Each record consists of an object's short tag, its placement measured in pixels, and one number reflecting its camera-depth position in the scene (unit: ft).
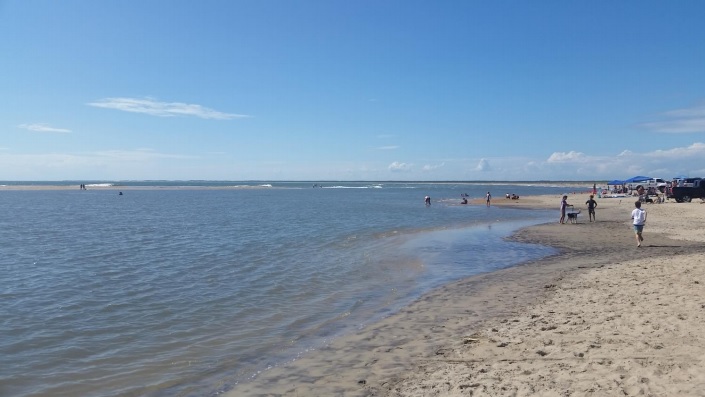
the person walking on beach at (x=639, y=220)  62.23
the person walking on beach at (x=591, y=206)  100.83
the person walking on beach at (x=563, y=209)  100.42
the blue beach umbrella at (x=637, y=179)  205.05
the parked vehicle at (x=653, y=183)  204.63
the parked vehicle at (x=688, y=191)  142.61
